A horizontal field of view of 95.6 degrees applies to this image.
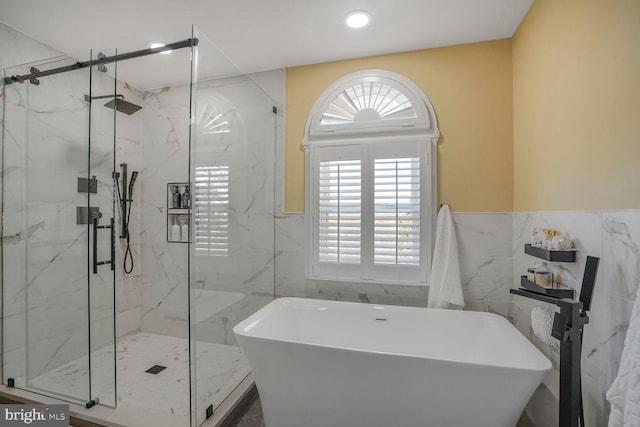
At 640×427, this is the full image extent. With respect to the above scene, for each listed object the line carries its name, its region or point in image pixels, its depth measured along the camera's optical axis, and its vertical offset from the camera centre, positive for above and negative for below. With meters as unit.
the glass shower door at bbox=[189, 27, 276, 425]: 1.62 -0.04
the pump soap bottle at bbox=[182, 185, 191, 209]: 2.38 +0.11
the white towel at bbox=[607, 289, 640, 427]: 0.76 -0.47
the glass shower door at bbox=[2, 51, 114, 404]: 1.91 -0.11
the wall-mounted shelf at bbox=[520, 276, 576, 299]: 1.34 -0.36
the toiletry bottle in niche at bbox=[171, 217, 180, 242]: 2.62 -0.18
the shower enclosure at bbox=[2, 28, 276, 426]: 1.67 -0.14
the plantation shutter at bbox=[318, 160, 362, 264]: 2.29 +0.02
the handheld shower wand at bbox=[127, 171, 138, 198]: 2.71 +0.28
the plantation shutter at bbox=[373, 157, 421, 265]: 2.18 +0.02
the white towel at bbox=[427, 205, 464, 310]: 2.03 -0.40
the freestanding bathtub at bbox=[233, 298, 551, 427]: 1.24 -0.78
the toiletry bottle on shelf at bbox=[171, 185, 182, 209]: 2.59 +0.13
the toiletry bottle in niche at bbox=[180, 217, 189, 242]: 2.55 -0.16
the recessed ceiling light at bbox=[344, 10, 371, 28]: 1.80 +1.24
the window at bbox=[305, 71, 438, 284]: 2.18 +0.25
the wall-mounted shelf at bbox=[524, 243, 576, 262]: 1.33 -0.19
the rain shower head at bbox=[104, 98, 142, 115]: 2.06 +0.85
